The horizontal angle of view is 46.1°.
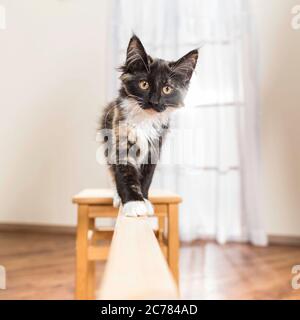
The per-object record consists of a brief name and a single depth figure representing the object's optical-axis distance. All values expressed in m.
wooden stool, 1.05
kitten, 0.54
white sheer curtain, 2.02
